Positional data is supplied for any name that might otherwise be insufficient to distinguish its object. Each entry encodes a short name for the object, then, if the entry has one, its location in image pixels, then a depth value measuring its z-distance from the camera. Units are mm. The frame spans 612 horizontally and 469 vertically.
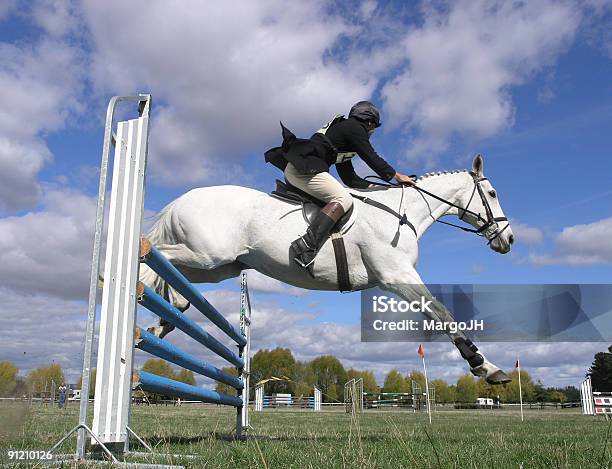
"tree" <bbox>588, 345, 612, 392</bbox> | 43775
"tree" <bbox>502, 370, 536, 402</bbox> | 63053
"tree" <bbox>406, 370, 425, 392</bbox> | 59619
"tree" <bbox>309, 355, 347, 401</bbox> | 78625
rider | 5062
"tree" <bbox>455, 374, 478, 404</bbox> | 74750
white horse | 5176
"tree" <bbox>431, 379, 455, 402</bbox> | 74600
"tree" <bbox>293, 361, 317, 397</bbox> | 75062
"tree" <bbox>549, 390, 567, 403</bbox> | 56619
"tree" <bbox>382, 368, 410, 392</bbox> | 79944
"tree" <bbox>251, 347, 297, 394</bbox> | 71625
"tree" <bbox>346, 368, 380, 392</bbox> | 80875
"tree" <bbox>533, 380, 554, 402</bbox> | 62125
